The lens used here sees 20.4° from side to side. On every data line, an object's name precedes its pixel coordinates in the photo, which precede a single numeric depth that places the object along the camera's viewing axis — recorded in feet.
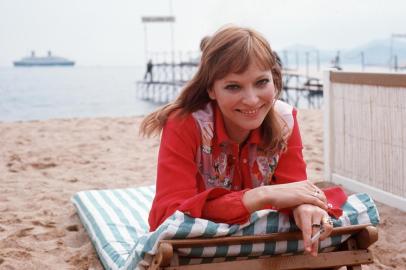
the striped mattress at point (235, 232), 6.95
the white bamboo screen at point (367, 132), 11.22
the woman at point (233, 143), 7.09
